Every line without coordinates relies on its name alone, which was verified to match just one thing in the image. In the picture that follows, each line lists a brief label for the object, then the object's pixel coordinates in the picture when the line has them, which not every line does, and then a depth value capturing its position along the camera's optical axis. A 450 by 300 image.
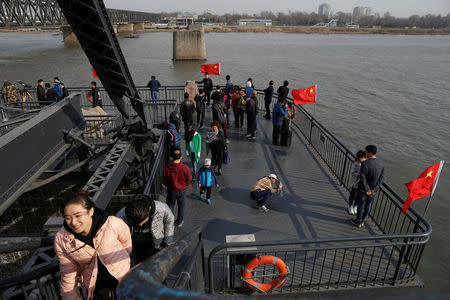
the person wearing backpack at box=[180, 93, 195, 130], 10.25
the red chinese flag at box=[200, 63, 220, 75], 14.93
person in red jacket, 5.66
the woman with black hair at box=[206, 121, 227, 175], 7.80
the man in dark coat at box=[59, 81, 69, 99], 14.97
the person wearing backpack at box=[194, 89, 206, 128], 11.35
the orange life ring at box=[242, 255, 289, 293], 4.86
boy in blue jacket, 6.87
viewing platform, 4.52
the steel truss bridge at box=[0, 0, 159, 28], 40.22
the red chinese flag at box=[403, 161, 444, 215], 5.18
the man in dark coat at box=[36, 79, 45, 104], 13.99
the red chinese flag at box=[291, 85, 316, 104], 10.49
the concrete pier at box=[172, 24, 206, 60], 45.19
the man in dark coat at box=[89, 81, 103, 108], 14.77
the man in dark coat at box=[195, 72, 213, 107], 14.33
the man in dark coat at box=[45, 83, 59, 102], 13.77
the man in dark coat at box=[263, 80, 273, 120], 12.51
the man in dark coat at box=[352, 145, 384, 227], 5.93
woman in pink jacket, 2.57
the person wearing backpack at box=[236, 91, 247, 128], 11.33
